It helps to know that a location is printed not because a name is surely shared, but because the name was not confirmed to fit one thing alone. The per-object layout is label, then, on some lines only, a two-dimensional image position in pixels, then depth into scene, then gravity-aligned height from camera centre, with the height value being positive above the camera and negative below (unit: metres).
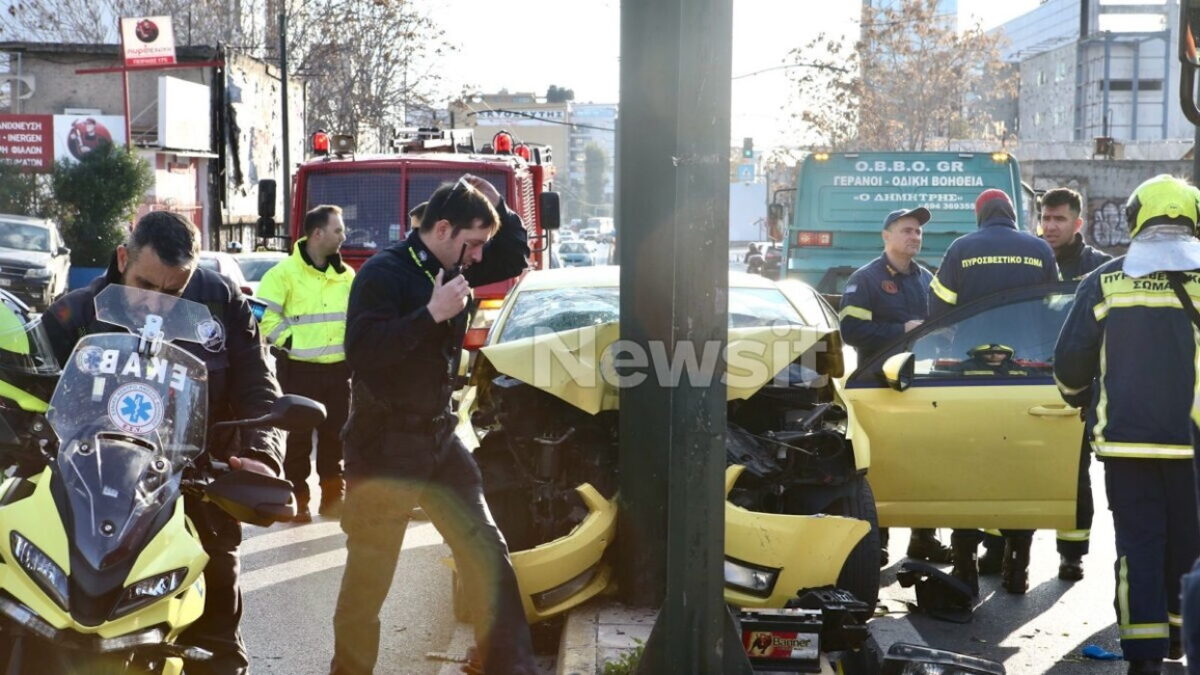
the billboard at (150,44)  33.66 +3.65
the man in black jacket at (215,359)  3.86 -0.47
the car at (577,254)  50.92 -1.87
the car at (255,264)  17.33 -0.78
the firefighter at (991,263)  7.51 -0.30
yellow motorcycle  3.12 -0.71
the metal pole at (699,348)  4.22 -0.43
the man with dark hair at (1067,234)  8.39 -0.17
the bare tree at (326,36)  41.50 +4.95
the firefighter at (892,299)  7.55 -0.51
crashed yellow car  5.42 -1.08
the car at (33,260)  22.94 -1.01
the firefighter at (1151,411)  5.17 -0.74
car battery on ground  4.78 -1.45
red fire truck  12.88 +0.13
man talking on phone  4.50 -0.81
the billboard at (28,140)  32.25 +1.32
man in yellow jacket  8.17 -0.69
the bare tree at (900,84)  43.06 +3.71
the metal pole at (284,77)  31.08 +2.70
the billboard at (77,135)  32.81 +1.45
